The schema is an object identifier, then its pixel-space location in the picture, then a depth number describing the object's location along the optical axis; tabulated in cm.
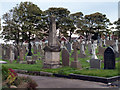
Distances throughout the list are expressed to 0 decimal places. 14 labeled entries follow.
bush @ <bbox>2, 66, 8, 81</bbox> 944
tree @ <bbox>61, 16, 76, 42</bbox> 4612
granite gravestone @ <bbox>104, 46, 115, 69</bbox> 1502
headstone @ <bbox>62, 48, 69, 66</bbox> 1758
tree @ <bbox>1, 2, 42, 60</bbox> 3023
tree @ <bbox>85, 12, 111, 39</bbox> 5209
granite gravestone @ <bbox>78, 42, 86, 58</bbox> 2509
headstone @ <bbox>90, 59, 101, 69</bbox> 1614
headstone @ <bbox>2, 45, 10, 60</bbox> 2891
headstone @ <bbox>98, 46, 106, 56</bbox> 2586
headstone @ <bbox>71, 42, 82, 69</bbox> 1641
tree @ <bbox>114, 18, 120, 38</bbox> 3951
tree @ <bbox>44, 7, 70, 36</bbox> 4656
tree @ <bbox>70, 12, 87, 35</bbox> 4950
